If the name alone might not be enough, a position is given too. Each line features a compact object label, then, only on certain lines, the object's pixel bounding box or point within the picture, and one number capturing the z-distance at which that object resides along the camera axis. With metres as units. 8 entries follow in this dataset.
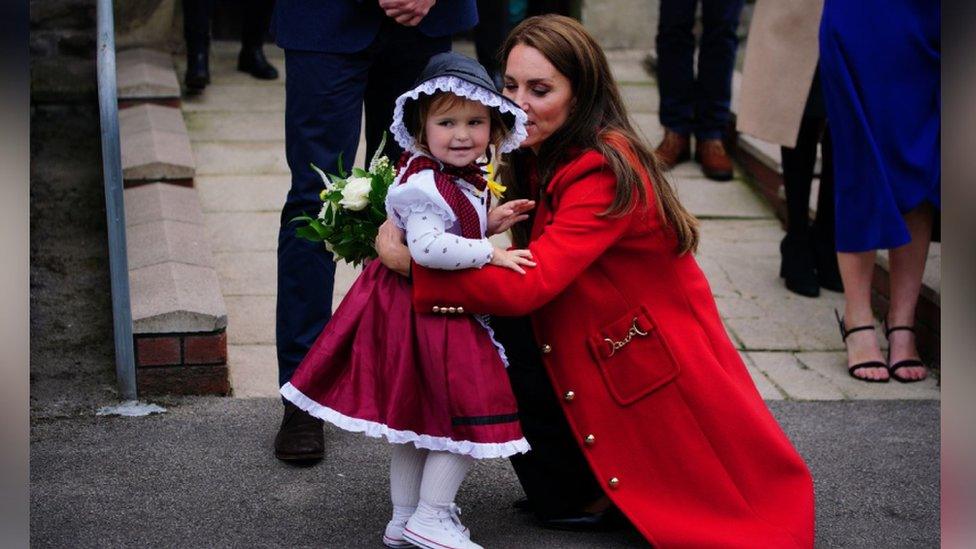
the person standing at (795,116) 5.05
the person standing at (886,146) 4.27
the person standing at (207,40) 6.56
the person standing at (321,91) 3.55
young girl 2.91
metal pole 3.70
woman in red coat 3.12
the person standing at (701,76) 6.12
